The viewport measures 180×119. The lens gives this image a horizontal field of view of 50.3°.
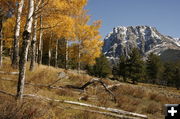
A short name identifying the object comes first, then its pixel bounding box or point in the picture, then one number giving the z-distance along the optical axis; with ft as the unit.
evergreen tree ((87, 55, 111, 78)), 169.99
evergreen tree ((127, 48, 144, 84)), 153.58
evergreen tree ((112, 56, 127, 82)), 164.19
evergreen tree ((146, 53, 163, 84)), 198.49
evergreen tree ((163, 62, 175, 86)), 201.51
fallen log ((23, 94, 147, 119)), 22.75
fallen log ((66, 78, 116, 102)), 34.52
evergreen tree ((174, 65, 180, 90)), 187.79
